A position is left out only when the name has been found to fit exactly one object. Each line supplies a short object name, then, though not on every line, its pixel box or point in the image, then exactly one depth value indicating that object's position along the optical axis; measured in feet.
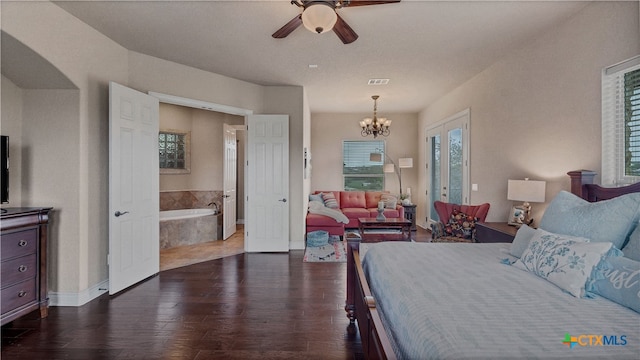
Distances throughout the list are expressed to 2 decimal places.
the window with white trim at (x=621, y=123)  7.50
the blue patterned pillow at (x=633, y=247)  4.98
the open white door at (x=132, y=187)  10.42
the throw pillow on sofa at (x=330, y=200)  21.33
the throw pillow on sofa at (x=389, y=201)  22.20
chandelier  20.57
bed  3.35
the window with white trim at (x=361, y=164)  25.38
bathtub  17.03
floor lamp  23.09
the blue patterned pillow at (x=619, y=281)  4.26
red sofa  19.02
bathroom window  20.07
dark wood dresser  7.70
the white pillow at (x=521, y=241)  6.77
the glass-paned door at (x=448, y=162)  16.48
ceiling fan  7.08
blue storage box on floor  17.60
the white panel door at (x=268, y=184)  16.15
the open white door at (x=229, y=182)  19.69
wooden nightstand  9.98
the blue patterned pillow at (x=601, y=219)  5.32
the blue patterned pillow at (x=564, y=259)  4.83
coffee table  16.17
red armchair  12.56
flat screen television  8.41
